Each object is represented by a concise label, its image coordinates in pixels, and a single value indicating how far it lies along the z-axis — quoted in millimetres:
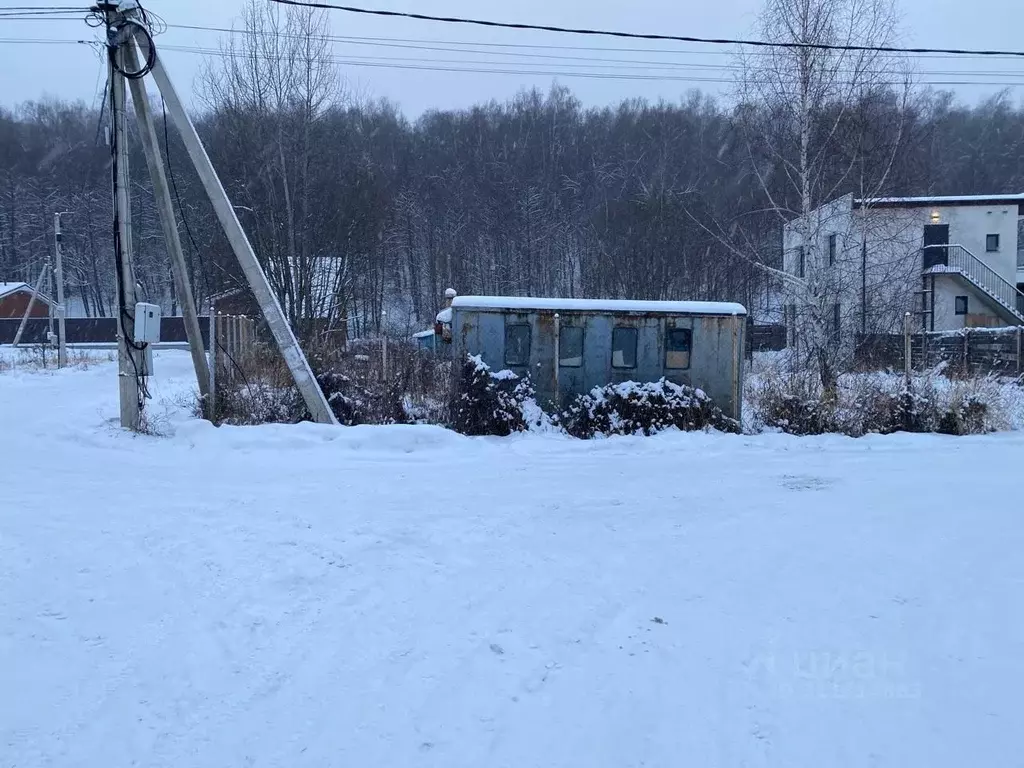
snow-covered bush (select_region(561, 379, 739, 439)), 11805
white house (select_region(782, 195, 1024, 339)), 17844
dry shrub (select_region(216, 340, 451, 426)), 11984
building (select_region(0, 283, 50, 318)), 55250
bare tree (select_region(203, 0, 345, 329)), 26391
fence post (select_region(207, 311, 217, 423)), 11945
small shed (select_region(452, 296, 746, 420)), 12750
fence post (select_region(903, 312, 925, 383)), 12789
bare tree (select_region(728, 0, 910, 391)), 17406
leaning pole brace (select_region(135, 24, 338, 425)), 11156
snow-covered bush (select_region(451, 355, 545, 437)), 11711
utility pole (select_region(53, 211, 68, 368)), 26875
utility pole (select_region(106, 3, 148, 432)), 10797
